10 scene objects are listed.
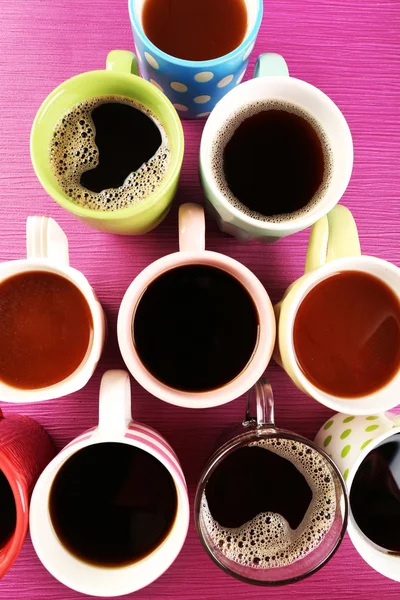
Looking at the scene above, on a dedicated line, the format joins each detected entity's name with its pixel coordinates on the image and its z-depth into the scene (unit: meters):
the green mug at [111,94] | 0.36
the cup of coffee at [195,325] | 0.37
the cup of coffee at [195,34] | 0.40
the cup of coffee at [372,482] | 0.39
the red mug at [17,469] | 0.36
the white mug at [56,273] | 0.37
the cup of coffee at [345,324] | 0.38
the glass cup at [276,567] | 0.37
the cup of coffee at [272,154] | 0.38
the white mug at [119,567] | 0.37
